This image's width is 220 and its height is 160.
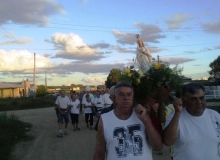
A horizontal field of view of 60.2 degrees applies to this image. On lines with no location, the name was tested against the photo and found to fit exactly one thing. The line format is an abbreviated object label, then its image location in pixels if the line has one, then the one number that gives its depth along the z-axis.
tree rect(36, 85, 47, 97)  32.66
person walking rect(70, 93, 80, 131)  7.99
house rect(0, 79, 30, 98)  39.66
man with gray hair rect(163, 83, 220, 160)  1.84
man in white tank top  1.84
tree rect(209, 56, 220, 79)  31.81
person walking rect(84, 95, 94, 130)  8.45
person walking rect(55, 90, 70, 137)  7.37
